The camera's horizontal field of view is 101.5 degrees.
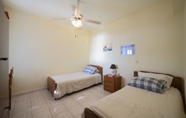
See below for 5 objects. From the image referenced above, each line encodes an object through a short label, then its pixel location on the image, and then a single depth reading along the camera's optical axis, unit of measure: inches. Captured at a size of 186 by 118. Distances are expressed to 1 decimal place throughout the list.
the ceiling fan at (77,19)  77.9
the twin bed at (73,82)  94.1
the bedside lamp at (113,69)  118.4
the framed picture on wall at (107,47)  131.3
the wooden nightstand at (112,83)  105.3
